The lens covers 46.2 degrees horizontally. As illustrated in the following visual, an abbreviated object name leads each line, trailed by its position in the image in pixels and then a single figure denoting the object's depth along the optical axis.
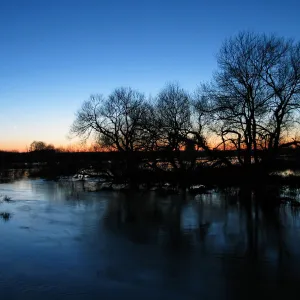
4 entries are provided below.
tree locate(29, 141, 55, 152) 113.06
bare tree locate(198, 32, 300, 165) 23.38
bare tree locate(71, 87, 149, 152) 33.72
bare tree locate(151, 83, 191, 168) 27.67
